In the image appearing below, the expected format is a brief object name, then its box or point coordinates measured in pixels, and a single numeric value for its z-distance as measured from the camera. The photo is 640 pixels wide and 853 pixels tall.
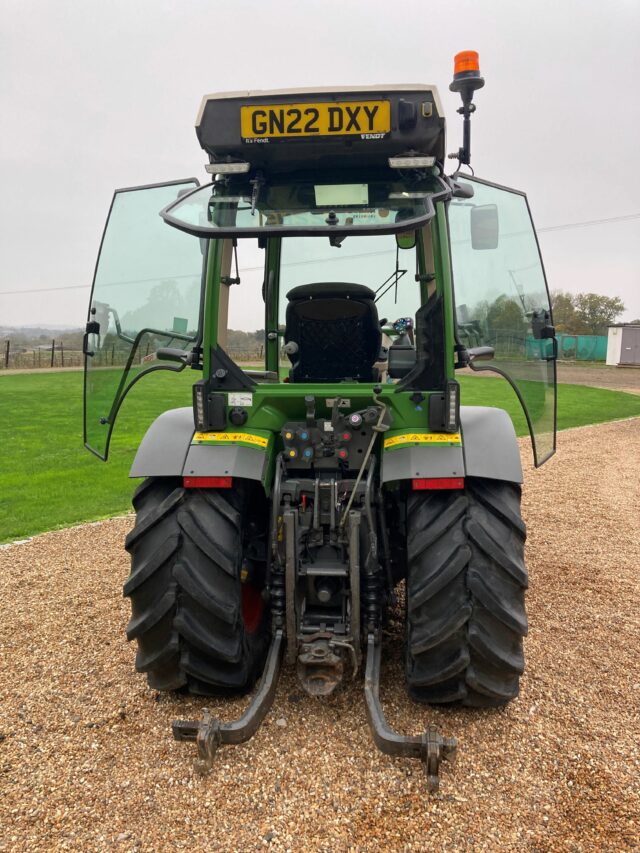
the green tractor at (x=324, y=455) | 2.68
